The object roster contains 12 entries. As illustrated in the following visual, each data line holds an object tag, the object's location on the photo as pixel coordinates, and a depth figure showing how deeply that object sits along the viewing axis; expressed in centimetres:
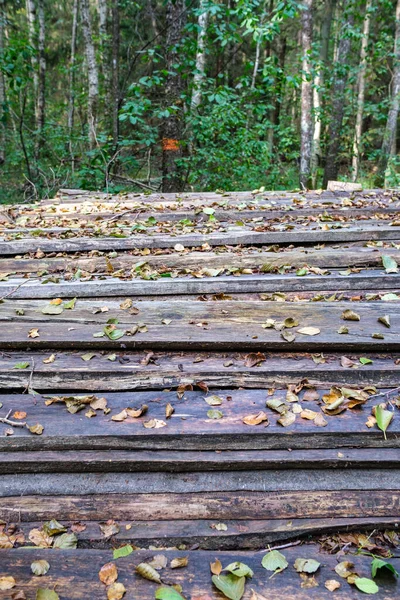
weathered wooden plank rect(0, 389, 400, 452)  173
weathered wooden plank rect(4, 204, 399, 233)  445
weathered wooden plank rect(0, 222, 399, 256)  357
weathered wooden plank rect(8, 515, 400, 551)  151
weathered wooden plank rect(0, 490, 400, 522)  158
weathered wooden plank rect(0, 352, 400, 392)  201
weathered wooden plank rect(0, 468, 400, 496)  164
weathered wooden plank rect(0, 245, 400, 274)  312
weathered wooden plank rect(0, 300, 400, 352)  219
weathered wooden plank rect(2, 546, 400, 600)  135
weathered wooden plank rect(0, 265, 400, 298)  279
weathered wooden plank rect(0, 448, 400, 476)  168
